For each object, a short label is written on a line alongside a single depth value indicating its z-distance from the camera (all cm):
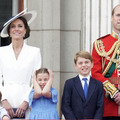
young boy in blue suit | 1324
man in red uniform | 1370
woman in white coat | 1319
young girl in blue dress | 1298
